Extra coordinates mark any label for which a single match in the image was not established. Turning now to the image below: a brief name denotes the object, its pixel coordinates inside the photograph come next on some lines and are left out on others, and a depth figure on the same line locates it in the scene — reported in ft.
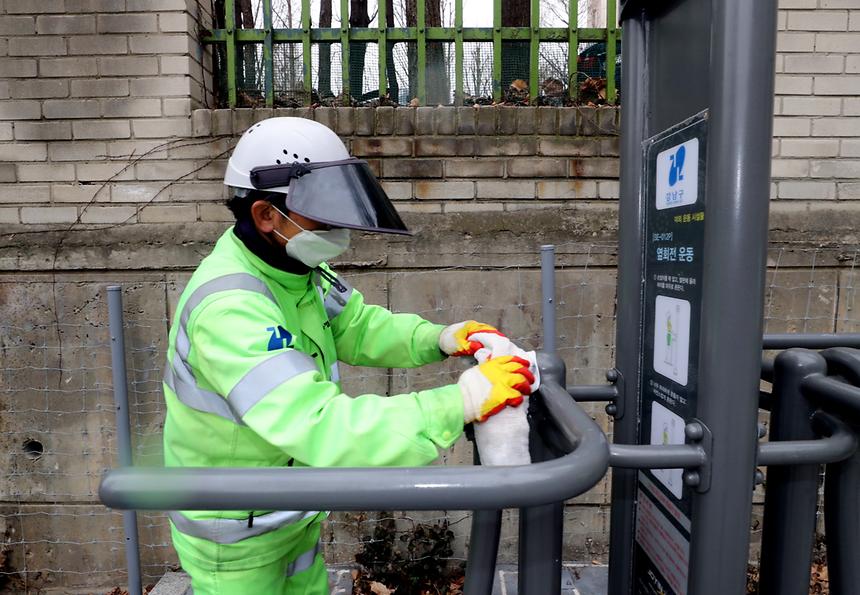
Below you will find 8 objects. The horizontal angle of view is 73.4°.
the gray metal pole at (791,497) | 4.18
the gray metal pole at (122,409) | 8.65
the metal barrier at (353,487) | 2.91
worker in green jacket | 3.96
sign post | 3.33
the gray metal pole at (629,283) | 4.84
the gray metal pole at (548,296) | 8.59
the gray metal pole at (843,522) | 4.16
